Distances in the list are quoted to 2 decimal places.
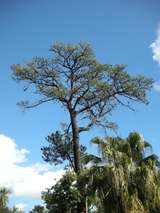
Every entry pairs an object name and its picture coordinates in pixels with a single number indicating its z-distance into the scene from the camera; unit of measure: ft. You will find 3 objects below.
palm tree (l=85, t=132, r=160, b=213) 41.27
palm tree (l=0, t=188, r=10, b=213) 67.27
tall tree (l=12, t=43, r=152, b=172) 59.07
